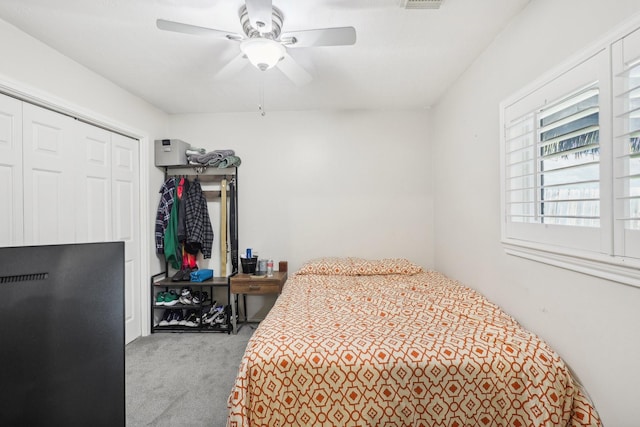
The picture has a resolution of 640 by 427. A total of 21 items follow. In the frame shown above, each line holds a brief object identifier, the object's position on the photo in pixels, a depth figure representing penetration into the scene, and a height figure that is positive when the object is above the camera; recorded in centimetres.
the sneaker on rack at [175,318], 308 -112
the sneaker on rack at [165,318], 309 -113
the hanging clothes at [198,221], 311 -8
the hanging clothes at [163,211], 312 +3
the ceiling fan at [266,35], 144 +96
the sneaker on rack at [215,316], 308 -110
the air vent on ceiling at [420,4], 157 +113
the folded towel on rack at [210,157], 318 +62
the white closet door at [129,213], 271 +1
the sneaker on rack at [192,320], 308 -114
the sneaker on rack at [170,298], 309 -90
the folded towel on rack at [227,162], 320 +56
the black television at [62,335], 42 -19
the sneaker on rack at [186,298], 308 -90
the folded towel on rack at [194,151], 322 +70
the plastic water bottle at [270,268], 313 -59
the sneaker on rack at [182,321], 308 -114
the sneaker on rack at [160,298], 308 -90
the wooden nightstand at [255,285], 296 -73
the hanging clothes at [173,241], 310 -29
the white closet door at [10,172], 179 +27
